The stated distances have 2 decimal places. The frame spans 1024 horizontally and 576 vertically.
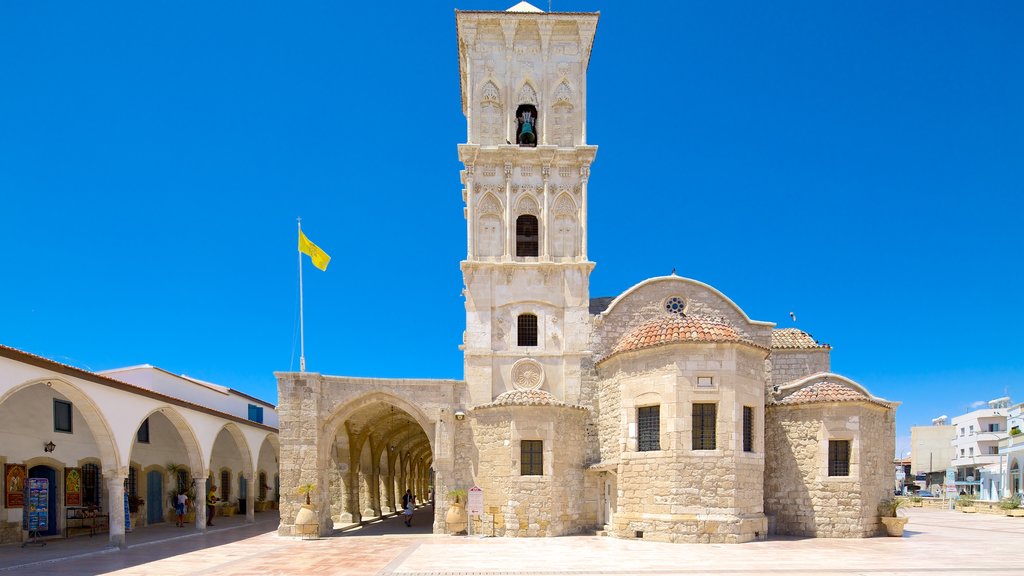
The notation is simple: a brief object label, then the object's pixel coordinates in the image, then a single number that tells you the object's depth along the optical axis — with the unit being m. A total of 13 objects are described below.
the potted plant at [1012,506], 34.18
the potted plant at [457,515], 21.47
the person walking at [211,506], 27.44
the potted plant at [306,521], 21.00
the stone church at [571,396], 19.11
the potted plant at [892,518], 20.16
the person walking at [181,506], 25.78
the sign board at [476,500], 20.23
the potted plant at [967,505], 38.97
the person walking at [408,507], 25.44
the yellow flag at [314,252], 24.81
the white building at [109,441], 17.53
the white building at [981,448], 57.12
